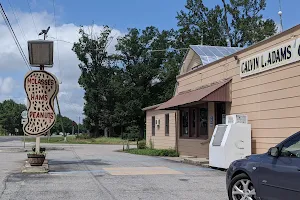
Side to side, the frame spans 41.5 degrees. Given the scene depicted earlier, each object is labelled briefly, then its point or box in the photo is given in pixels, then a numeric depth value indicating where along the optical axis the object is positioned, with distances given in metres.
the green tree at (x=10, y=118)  116.00
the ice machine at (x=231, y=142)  13.90
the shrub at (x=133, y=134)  38.22
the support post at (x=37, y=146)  13.72
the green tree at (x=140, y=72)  57.56
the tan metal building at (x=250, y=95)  12.61
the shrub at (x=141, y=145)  28.39
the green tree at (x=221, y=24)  46.62
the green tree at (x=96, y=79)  60.69
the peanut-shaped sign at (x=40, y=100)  13.95
